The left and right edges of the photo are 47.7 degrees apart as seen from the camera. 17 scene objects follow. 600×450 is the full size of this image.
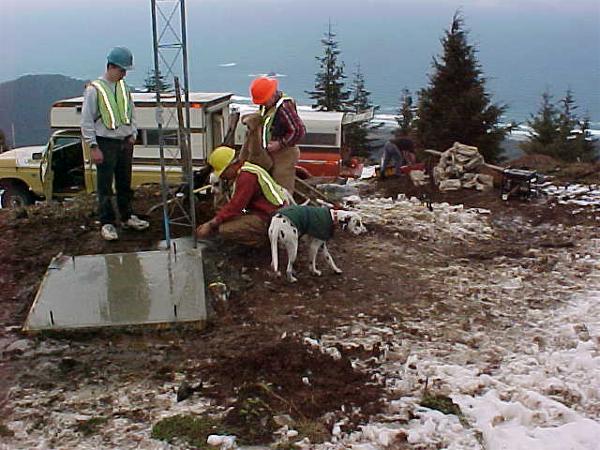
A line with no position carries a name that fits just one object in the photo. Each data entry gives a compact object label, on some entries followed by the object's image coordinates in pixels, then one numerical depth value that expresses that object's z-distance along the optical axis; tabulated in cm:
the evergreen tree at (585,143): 2864
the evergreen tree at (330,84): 3838
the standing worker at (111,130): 727
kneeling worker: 711
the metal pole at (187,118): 668
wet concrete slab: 583
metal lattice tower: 673
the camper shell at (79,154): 1259
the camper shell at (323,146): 1600
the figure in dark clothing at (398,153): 1382
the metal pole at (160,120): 675
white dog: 659
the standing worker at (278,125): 742
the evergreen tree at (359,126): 3484
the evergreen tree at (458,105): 2364
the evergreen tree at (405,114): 3706
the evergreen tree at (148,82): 3989
